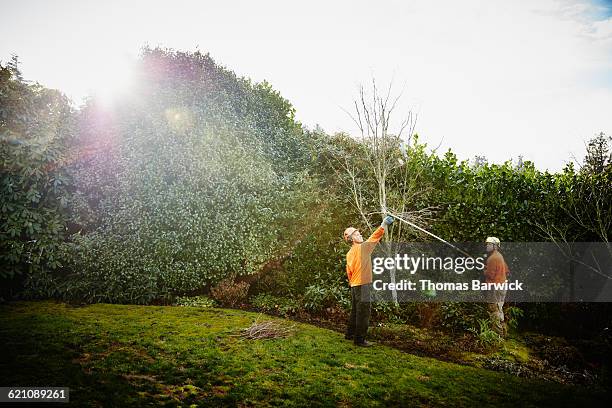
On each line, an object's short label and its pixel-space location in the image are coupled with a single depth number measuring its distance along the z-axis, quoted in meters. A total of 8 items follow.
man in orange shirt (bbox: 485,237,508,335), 7.89
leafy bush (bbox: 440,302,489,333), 8.64
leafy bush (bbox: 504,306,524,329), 8.42
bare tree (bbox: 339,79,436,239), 9.86
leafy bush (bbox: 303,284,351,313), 9.92
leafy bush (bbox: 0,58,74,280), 9.41
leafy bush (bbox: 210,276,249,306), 10.70
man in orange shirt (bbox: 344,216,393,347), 7.18
